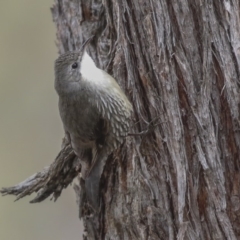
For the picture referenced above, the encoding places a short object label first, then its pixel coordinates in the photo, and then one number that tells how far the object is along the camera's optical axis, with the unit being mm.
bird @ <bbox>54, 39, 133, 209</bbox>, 8547
